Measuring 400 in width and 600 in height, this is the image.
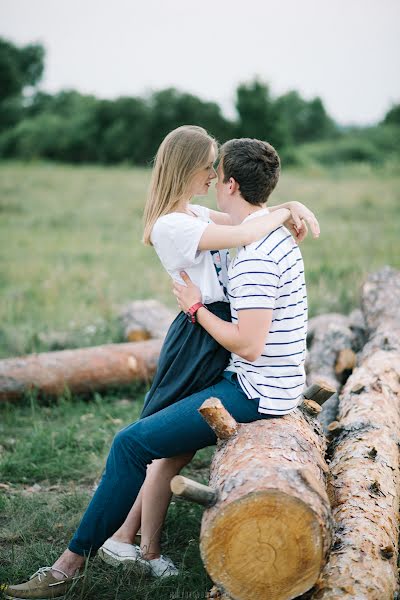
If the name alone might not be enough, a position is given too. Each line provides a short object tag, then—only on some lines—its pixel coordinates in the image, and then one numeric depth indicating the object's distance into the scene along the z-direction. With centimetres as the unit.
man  289
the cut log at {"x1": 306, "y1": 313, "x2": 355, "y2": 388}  568
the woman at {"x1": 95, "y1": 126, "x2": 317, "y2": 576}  311
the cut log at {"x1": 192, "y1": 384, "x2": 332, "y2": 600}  250
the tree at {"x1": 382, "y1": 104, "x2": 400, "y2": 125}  3887
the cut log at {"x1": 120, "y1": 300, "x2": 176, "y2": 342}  719
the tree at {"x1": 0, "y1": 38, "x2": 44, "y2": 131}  3978
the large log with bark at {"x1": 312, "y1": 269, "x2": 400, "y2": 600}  267
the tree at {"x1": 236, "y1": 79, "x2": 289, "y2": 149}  3231
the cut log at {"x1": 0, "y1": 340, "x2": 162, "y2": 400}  591
